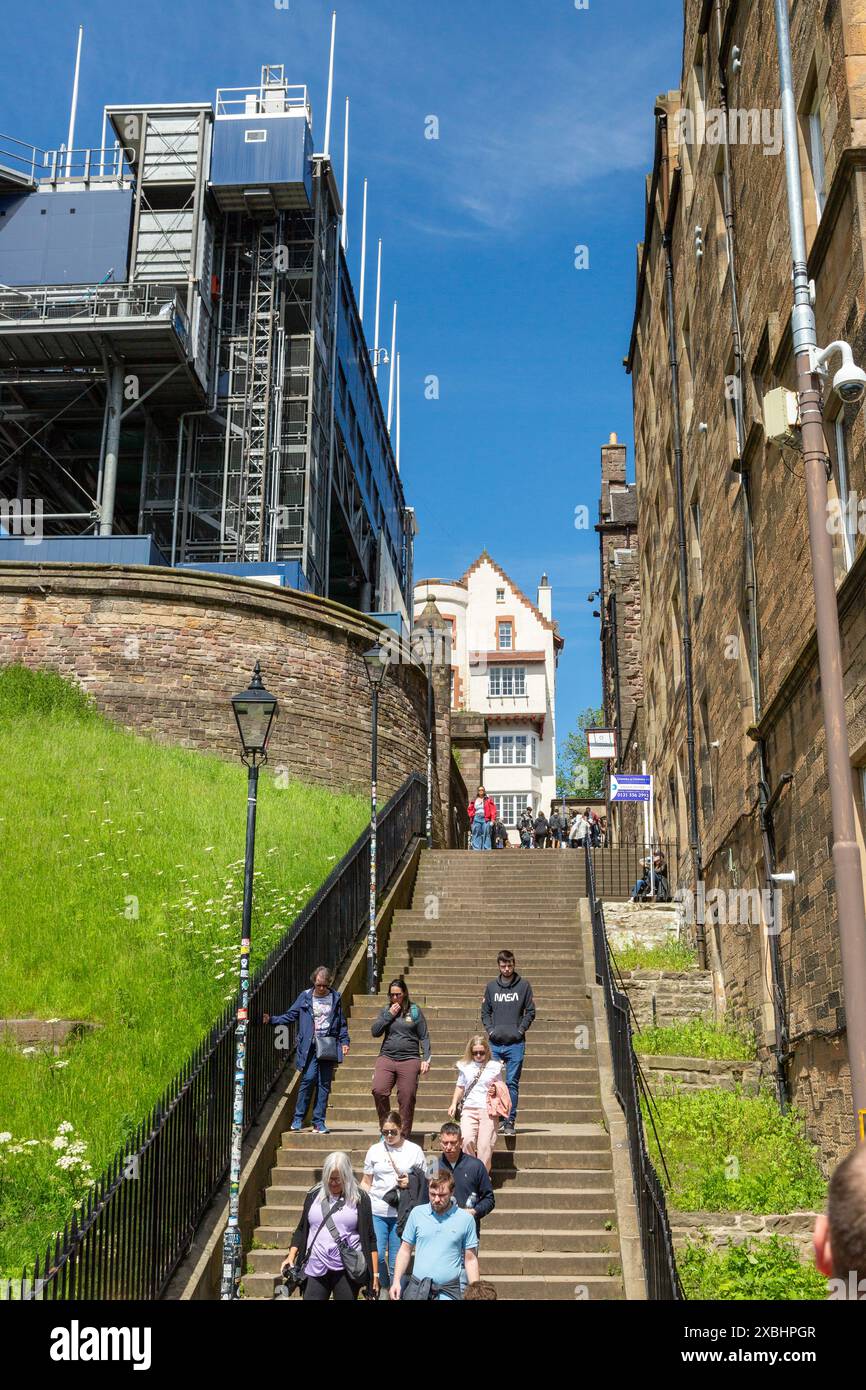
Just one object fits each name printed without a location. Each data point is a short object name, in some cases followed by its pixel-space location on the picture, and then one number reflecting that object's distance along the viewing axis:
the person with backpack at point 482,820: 30.31
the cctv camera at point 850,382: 7.76
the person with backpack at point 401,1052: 11.70
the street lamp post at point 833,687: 7.20
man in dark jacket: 8.90
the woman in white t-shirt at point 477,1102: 10.92
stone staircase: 10.08
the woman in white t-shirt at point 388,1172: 9.27
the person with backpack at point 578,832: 31.59
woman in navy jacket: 12.16
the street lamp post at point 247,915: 9.38
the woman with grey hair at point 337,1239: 8.11
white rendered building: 65.62
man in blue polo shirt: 7.61
